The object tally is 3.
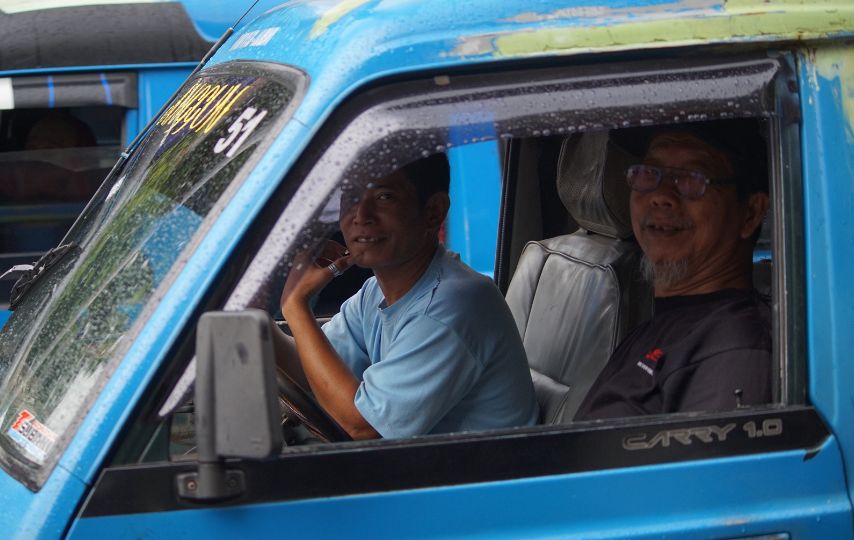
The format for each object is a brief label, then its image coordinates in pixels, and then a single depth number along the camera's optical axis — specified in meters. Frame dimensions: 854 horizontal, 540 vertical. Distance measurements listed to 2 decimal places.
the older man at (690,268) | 2.12
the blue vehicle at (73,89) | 5.09
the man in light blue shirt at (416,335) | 2.18
